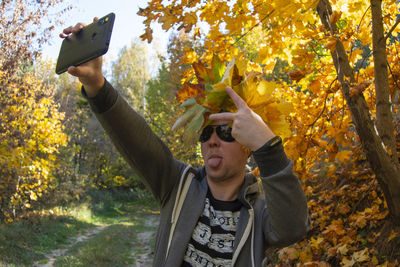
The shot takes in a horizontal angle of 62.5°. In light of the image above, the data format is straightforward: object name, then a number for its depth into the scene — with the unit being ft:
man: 4.04
